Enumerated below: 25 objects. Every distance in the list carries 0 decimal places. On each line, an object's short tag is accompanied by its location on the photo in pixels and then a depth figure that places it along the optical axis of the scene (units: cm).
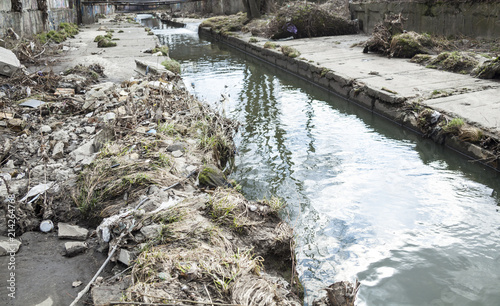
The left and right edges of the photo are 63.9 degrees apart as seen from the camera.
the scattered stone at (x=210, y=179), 361
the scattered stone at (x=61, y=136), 455
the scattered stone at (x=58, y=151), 414
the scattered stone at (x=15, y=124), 482
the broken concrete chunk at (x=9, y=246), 274
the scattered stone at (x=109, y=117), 498
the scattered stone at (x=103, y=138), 431
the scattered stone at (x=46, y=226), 306
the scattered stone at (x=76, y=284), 245
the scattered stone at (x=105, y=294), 215
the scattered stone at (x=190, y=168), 380
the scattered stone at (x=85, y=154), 391
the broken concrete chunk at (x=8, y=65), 643
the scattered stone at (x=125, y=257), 255
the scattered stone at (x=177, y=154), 410
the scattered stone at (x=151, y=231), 271
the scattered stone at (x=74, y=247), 277
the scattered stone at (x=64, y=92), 603
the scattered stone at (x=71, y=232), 297
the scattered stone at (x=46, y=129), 481
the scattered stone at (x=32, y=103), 556
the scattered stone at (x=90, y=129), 481
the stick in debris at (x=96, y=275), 224
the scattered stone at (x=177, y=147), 421
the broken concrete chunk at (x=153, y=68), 742
